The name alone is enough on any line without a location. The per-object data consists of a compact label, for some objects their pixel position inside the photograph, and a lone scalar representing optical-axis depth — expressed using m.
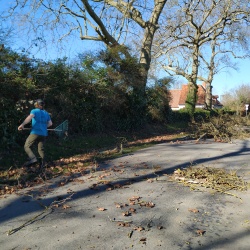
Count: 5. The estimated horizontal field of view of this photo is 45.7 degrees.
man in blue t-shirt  7.78
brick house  75.84
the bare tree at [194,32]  26.02
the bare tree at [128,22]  17.45
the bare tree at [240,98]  49.66
